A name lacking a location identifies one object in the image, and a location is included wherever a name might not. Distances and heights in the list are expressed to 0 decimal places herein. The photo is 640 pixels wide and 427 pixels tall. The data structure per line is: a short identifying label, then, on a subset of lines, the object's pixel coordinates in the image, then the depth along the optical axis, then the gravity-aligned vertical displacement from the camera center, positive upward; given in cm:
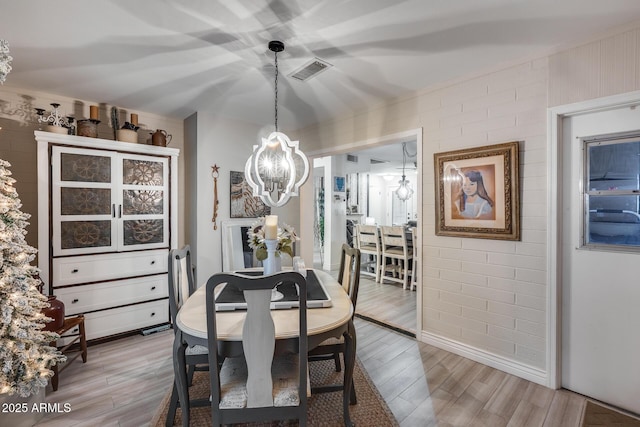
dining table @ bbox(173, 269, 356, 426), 146 -58
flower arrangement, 212 -18
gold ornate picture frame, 245 +18
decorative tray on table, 177 -52
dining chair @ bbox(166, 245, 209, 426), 175 -55
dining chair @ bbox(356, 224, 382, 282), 532 -54
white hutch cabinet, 278 -12
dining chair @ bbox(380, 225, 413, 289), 488 -66
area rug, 191 -131
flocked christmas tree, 176 -58
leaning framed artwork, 403 +18
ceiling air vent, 244 +122
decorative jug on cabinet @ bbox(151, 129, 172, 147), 343 +86
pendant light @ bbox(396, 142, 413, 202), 765 +57
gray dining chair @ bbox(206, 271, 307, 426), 134 -70
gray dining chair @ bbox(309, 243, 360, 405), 192 -56
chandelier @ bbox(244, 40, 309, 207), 218 +34
